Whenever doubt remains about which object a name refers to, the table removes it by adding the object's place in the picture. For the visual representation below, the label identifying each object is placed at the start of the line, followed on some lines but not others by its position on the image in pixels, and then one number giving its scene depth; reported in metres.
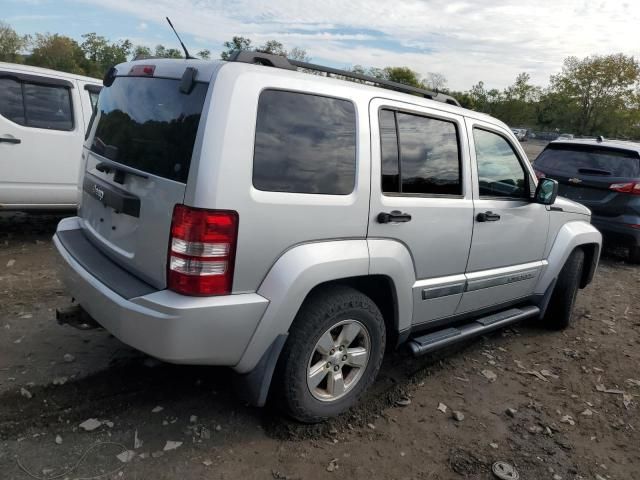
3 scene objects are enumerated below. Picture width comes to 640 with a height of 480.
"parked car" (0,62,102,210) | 5.30
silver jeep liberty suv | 2.24
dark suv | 7.00
